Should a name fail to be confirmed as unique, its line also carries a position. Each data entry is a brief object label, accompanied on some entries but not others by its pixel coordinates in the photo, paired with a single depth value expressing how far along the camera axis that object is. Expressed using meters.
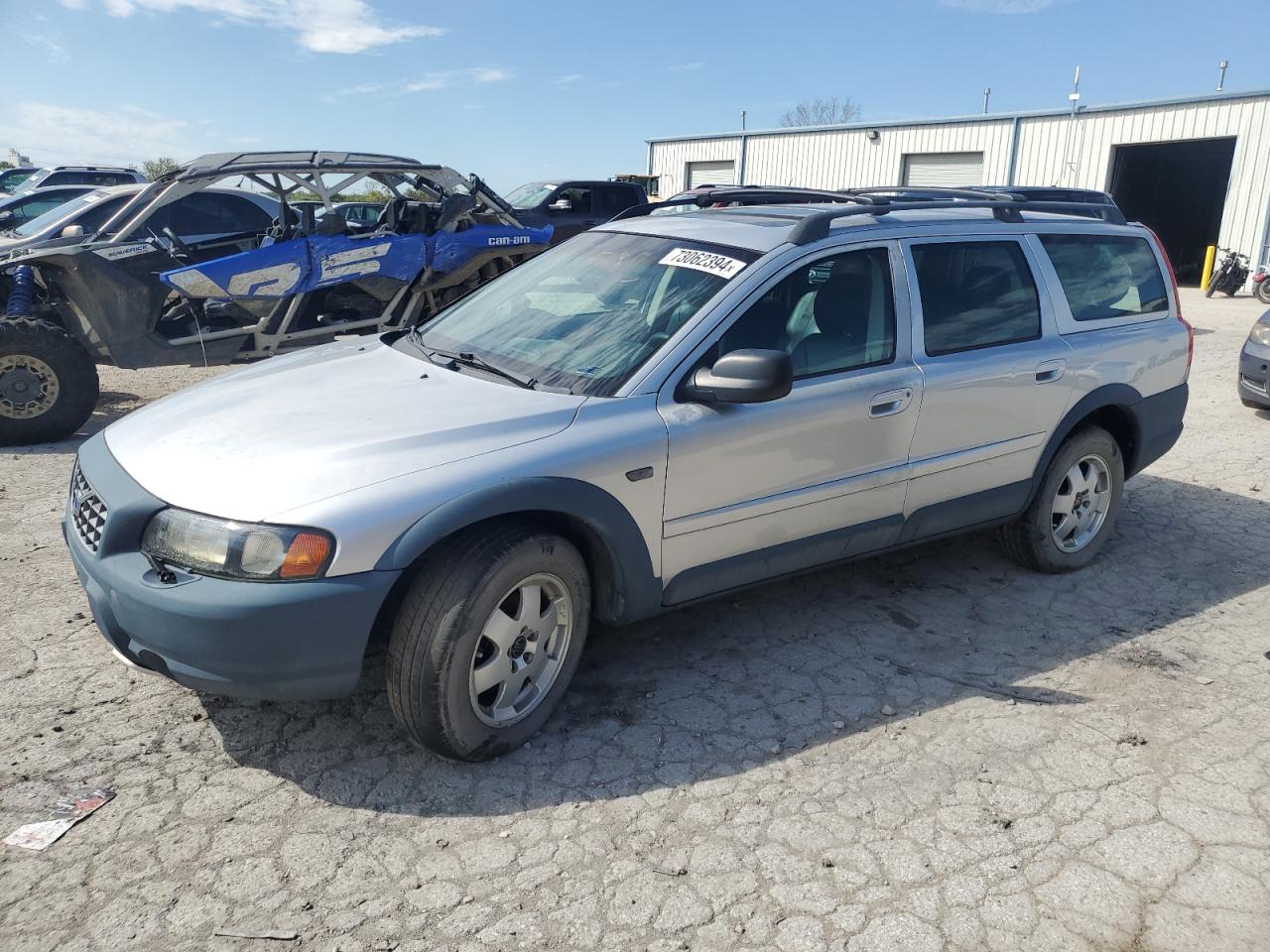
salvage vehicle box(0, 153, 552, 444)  6.98
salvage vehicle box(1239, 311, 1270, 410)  8.30
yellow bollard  20.75
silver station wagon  2.71
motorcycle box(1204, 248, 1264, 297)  19.56
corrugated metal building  20.62
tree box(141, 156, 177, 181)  42.25
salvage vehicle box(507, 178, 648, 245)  15.81
